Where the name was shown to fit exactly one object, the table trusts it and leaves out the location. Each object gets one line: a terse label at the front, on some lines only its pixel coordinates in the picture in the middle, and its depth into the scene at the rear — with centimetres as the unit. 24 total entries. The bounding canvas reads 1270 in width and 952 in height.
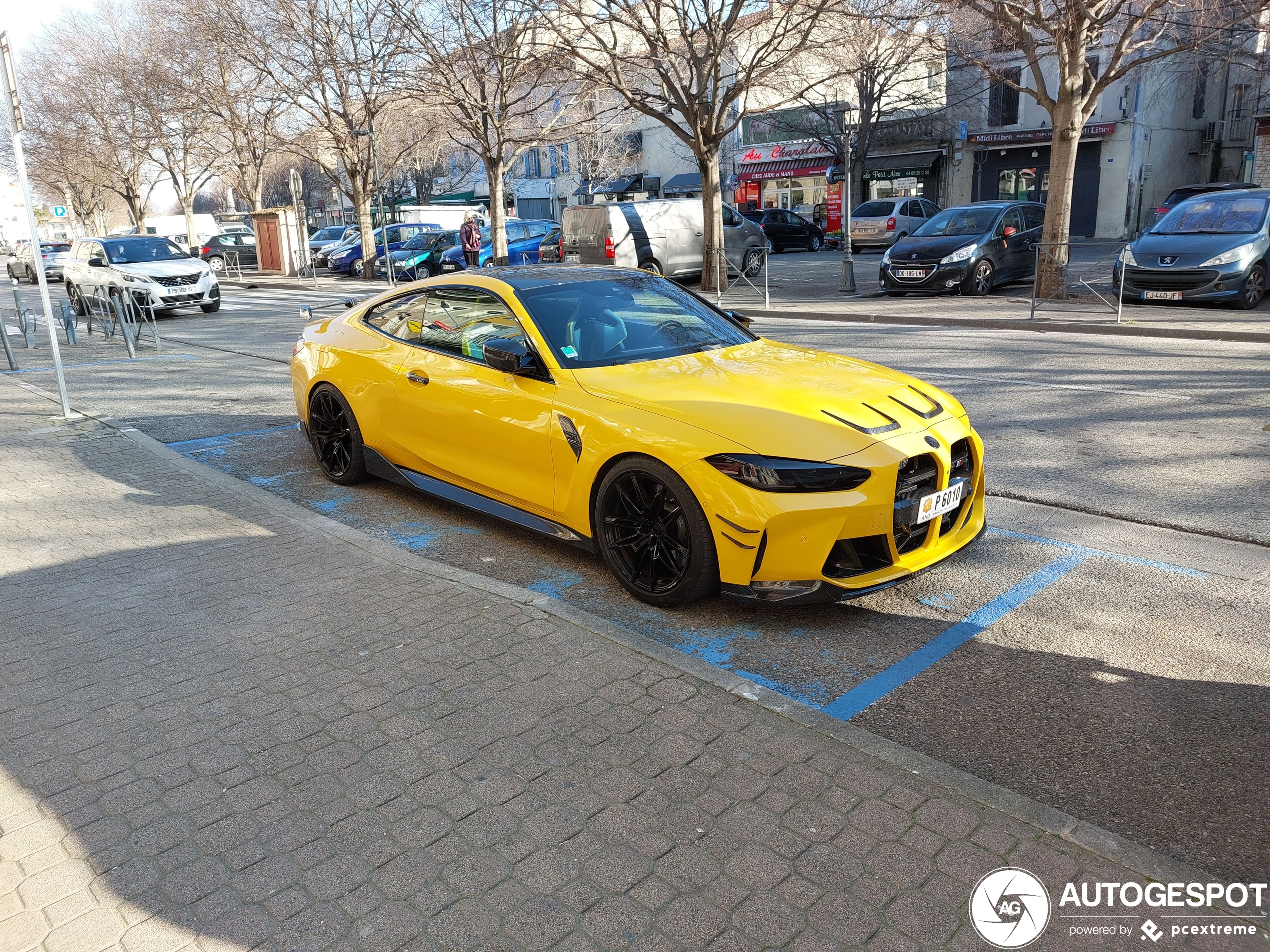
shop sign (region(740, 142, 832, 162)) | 4372
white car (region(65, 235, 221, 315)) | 2014
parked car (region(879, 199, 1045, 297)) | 1778
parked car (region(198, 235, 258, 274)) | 3894
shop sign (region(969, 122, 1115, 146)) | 3656
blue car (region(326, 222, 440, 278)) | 3381
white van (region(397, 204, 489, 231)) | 4278
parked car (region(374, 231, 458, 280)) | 3016
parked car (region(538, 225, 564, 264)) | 2372
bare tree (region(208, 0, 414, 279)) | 2789
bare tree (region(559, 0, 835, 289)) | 1856
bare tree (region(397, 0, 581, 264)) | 2391
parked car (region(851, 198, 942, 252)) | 3089
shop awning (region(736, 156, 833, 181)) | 4356
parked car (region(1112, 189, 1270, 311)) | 1438
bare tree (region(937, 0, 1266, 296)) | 1471
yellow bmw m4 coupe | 403
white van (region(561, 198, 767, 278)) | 2086
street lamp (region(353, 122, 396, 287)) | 2702
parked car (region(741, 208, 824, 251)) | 3622
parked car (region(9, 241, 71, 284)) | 3769
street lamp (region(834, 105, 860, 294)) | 1918
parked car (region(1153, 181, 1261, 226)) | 2614
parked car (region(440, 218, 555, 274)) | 2930
